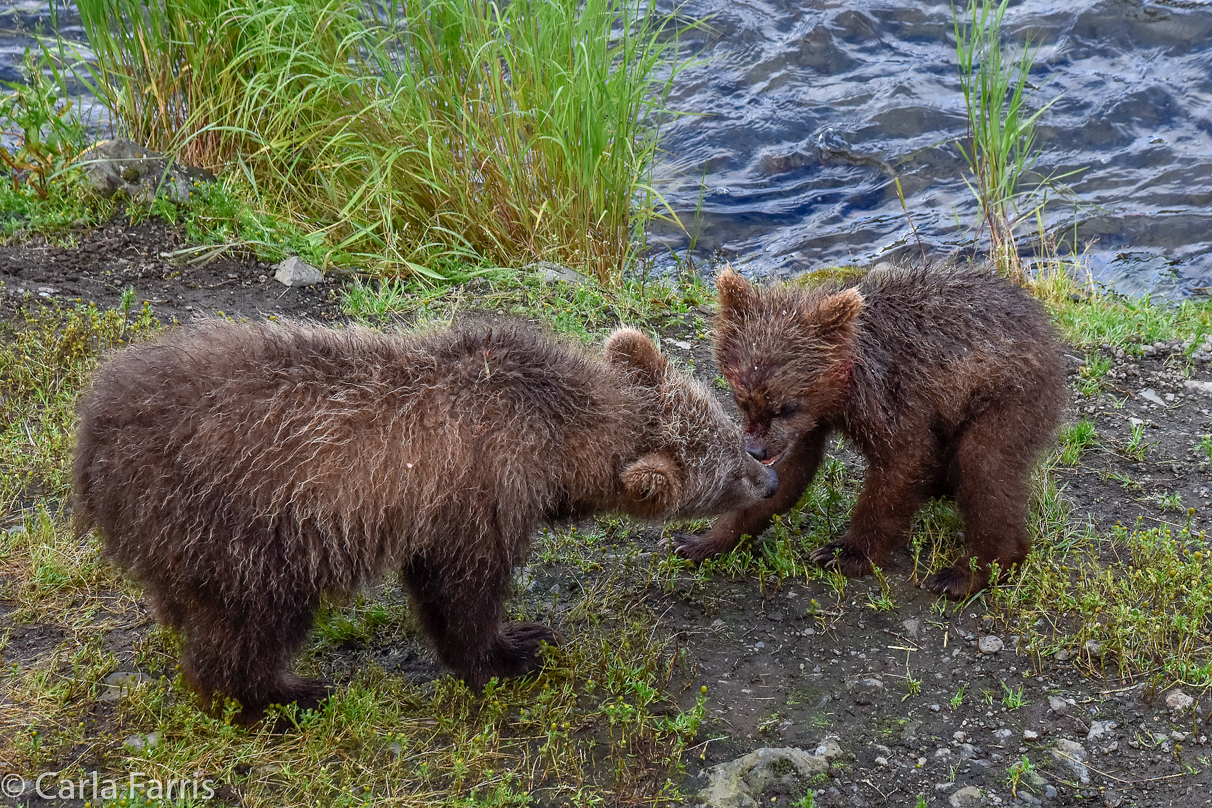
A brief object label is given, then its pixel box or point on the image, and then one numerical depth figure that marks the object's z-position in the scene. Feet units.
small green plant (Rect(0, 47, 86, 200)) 24.71
